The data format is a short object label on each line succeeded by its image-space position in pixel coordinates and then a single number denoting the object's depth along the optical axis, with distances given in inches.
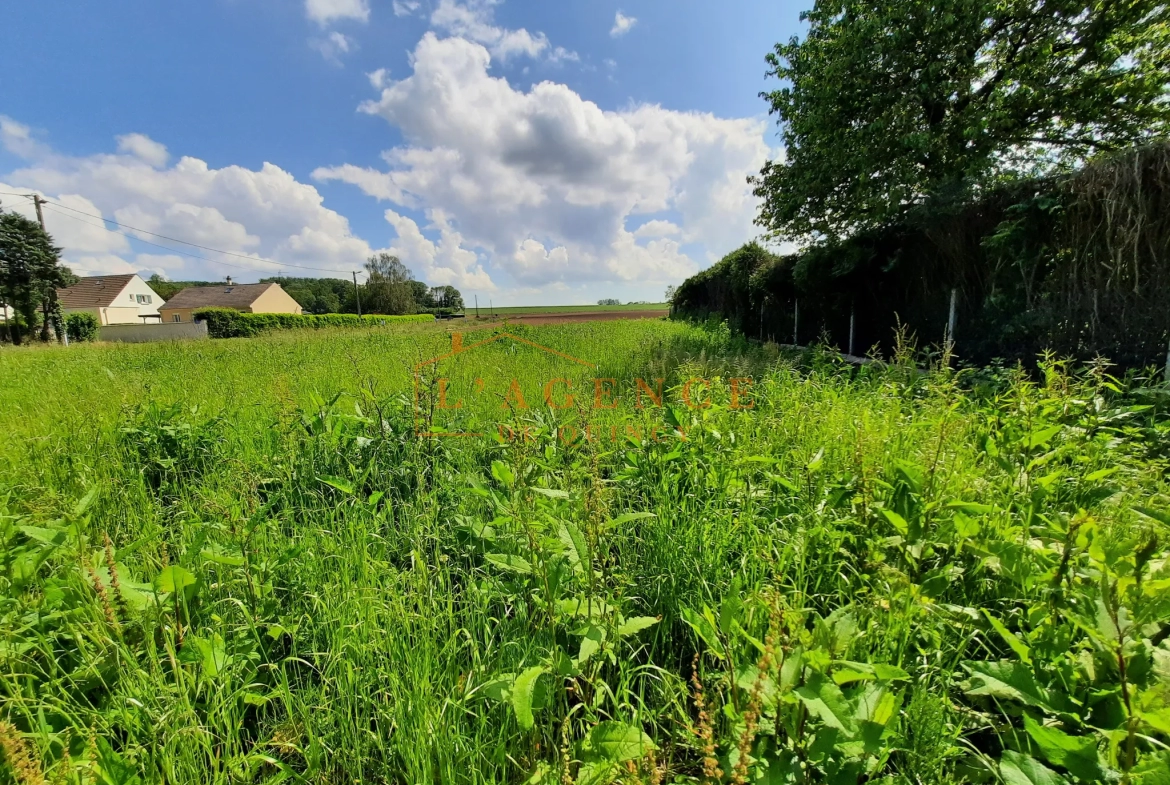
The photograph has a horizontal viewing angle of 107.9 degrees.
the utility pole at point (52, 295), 892.6
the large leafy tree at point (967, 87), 319.3
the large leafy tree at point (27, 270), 857.5
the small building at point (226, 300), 1676.9
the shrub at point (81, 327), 1012.5
